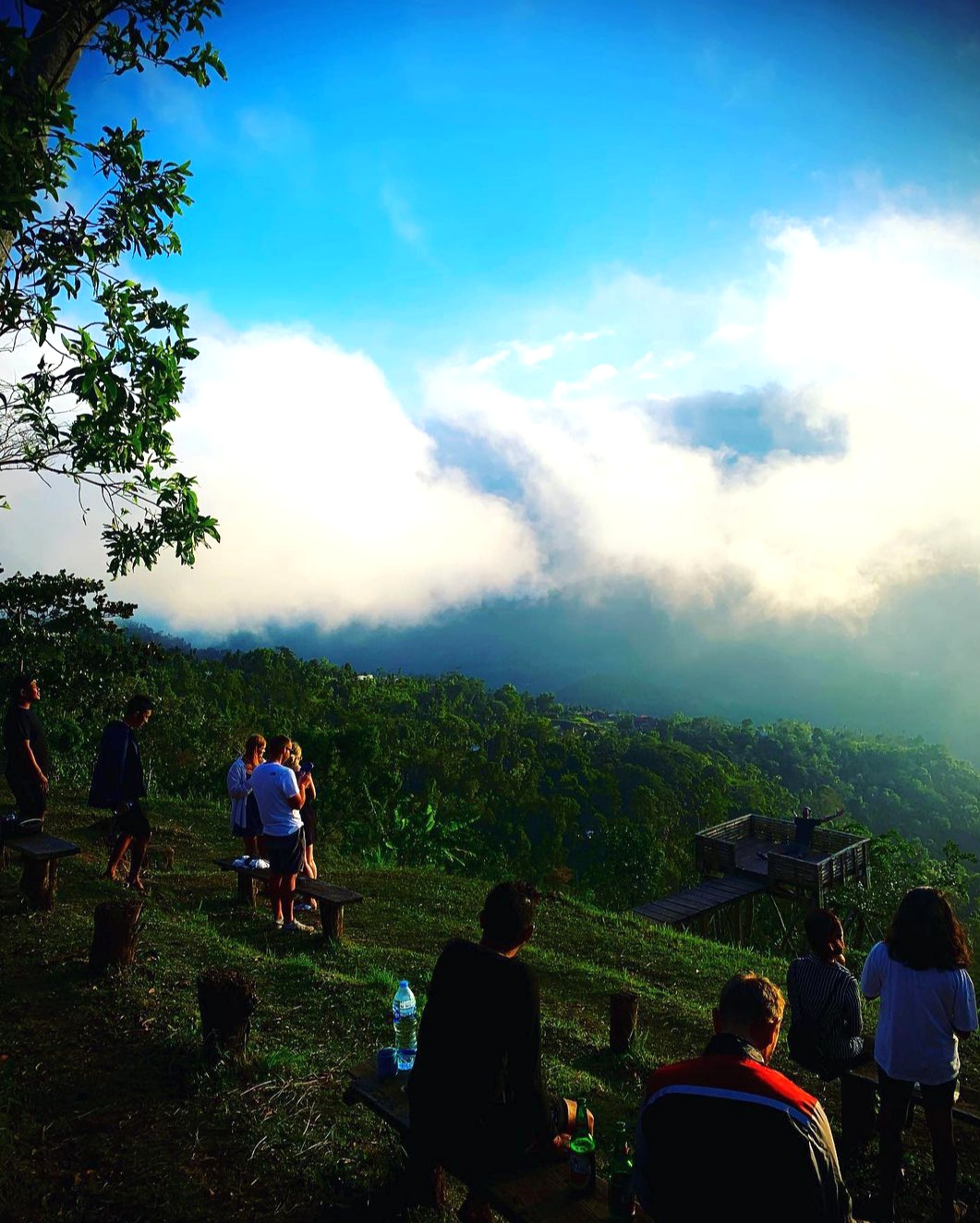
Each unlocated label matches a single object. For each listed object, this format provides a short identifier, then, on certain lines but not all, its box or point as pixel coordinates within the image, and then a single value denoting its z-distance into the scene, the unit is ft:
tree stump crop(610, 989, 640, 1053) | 22.02
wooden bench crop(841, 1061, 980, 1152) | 15.93
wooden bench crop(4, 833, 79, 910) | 25.32
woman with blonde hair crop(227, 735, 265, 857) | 30.94
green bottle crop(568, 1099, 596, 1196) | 10.69
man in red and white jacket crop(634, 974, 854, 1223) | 7.71
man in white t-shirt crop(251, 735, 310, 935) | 25.36
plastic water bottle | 16.42
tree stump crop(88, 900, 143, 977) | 19.95
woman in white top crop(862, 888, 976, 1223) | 13.47
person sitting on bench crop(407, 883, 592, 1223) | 10.57
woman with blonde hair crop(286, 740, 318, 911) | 34.37
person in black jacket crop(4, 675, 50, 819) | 26.96
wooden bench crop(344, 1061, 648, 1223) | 10.14
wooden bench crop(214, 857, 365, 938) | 27.14
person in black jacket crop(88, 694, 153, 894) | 26.45
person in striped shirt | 15.90
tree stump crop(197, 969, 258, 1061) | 16.07
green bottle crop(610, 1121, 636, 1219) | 10.16
